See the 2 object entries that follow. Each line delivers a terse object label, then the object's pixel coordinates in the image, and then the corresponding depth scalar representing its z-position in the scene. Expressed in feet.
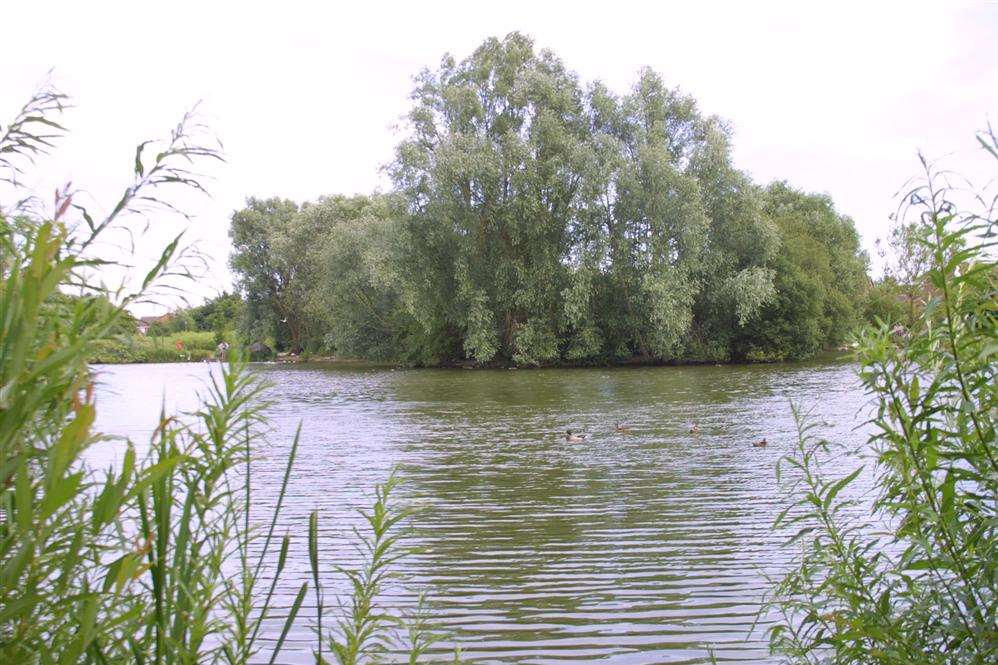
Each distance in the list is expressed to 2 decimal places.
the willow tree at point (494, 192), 108.47
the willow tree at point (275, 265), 164.86
